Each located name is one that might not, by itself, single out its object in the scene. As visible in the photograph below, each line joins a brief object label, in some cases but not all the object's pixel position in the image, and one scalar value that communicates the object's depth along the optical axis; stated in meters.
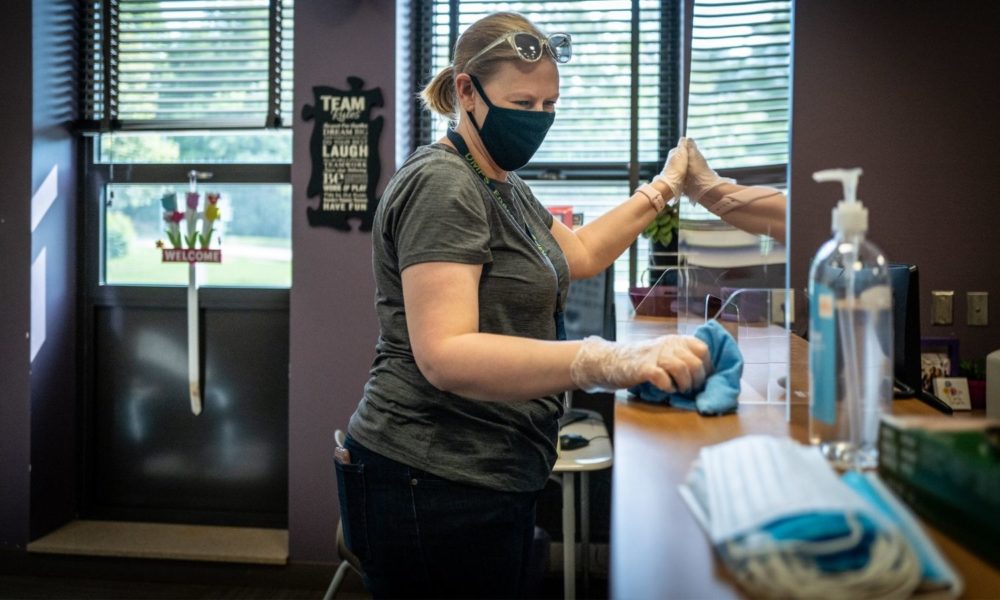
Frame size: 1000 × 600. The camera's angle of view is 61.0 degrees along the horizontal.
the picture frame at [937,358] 2.54
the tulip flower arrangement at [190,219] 3.30
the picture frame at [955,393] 2.46
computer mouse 2.56
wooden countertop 0.68
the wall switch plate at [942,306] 2.70
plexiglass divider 1.38
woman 1.17
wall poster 3.04
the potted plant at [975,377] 2.51
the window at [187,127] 3.36
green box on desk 0.68
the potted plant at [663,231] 3.00
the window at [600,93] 3.29
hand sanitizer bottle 0.91
